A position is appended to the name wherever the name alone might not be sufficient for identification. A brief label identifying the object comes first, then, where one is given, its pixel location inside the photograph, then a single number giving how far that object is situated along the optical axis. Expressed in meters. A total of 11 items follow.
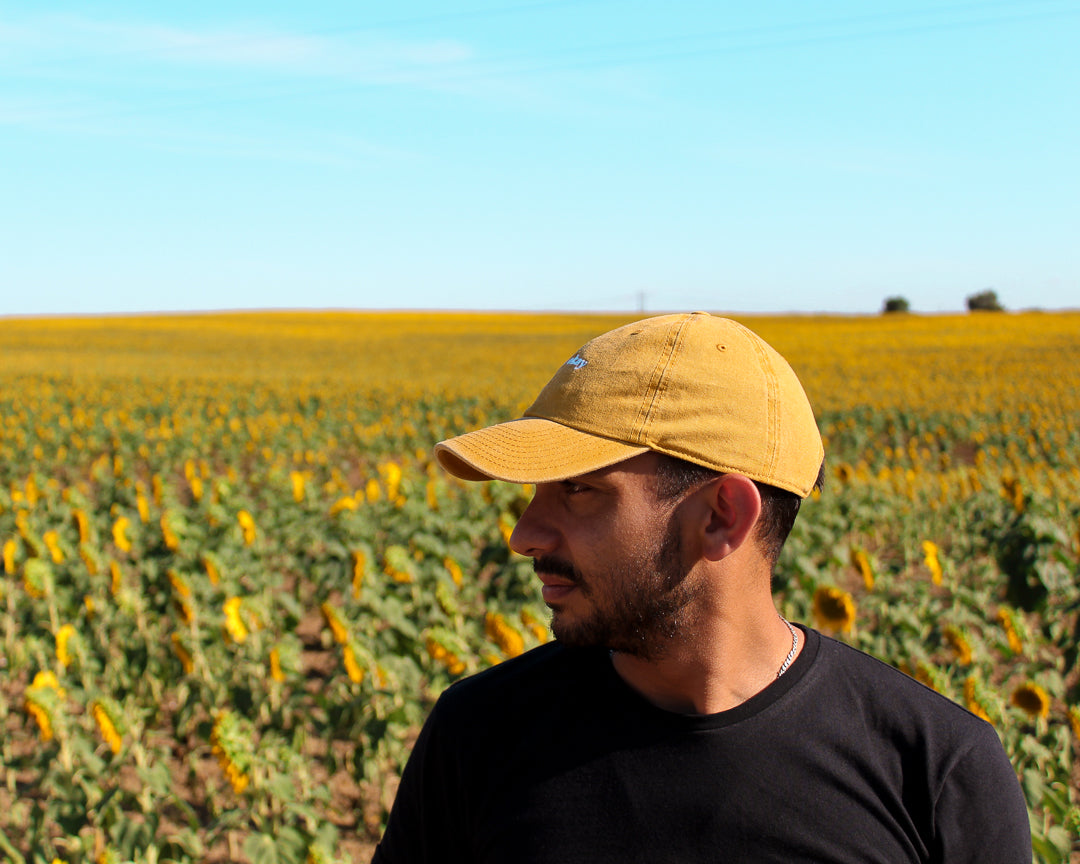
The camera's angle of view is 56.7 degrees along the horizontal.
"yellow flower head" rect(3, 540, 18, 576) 4.40
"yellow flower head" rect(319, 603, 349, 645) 3.41
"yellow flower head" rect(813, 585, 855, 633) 2.58
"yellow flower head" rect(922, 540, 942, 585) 3.91
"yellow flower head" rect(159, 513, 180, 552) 4.76
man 1.23
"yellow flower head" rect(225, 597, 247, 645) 3.66
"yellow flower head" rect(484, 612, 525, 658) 2.81
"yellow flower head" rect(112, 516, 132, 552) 4.66
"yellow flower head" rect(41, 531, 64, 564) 4.76
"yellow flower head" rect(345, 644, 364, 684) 3.33
